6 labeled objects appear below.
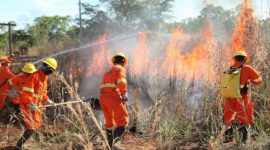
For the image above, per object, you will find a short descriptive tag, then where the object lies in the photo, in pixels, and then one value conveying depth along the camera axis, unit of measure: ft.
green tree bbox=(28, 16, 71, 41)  103.22
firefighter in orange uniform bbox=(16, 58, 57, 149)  19.48
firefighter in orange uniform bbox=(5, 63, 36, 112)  20.25
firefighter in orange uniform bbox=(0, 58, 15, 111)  25.91
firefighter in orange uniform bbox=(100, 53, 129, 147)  19.08
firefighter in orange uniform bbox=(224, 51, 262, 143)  18.77
